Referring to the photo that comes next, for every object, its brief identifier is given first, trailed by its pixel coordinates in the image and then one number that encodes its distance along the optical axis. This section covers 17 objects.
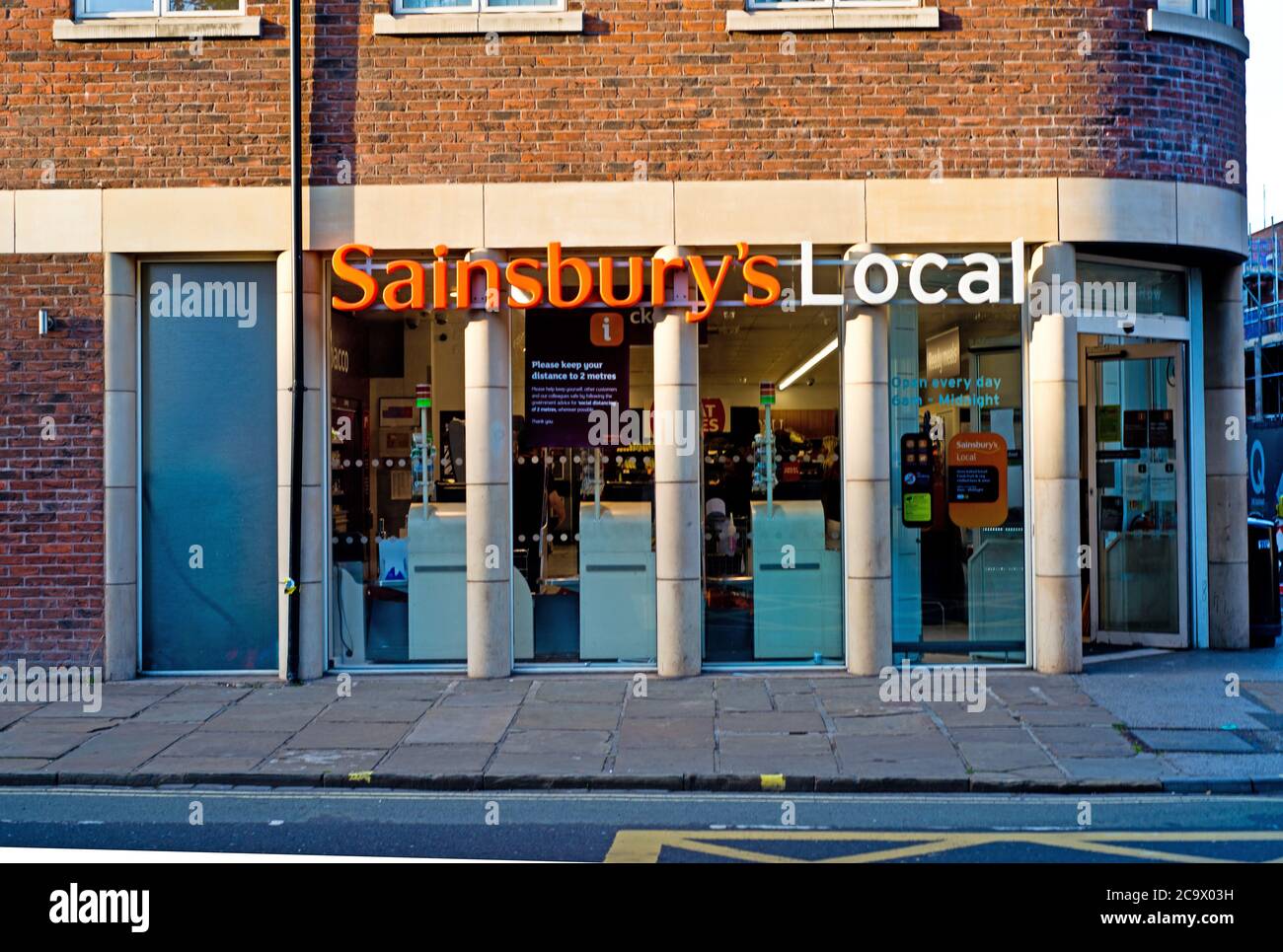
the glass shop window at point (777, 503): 11.84
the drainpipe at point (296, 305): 11.16
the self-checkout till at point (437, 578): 11.95
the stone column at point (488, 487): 11.52
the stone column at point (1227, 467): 12.48
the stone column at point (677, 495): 11.50
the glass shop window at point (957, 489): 11.79
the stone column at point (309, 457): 11.48
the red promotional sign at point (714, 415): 11.89
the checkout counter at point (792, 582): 11.90
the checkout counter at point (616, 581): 11.91
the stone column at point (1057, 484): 11.43
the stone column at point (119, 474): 11.41
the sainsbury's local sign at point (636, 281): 11.31
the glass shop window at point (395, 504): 11.91
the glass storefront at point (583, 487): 11.81
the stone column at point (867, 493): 11.48
